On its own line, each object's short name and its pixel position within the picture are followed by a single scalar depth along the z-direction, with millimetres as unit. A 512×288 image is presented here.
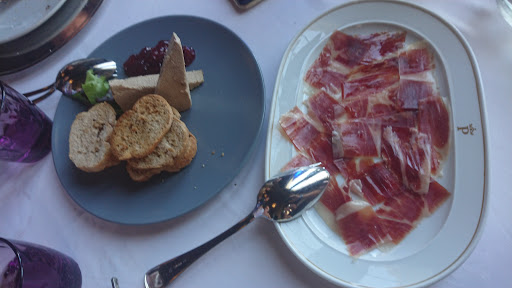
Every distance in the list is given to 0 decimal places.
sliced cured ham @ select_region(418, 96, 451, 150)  392
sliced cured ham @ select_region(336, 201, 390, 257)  367
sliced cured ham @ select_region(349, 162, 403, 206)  389
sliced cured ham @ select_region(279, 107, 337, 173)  411
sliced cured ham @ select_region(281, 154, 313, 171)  401
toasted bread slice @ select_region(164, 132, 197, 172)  408
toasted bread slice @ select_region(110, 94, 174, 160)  404
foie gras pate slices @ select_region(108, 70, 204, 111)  436
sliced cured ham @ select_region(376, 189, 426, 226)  372
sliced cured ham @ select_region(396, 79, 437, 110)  411
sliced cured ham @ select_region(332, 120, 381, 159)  406
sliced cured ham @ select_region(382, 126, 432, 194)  383
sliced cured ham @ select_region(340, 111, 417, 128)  412
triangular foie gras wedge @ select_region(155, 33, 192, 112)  422
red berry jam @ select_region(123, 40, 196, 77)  463
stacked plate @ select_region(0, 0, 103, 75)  496
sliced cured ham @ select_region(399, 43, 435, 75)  421
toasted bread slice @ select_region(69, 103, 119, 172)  412
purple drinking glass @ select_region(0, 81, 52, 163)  405
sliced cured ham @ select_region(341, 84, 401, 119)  424
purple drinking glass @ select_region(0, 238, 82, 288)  338
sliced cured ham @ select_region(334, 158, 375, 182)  403
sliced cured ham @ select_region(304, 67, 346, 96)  438
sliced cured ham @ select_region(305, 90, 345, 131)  426
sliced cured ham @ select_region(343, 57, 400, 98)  433
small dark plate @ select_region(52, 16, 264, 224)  405
